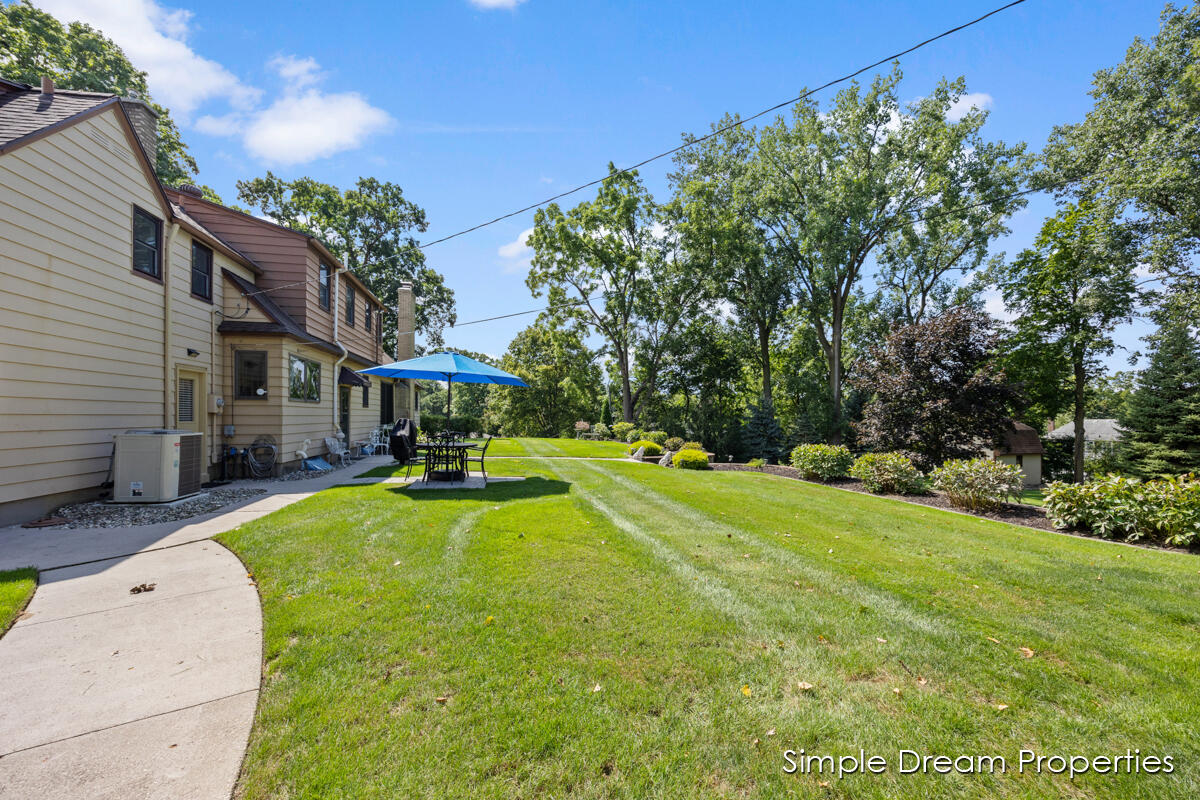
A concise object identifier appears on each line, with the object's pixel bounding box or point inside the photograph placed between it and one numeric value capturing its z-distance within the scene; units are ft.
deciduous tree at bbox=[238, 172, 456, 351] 83.82
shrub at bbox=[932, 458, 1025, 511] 26.78
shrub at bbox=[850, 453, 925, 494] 32.89
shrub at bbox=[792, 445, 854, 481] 39.73
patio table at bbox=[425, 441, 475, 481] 29.37
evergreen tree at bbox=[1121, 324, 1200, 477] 55.72
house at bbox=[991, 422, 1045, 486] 77.71
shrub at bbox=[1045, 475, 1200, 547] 19.26
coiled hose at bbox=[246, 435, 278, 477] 32.22
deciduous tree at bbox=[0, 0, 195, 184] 52.54
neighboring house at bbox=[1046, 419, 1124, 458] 86.07
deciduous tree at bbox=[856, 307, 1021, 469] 37.27
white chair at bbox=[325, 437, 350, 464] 40.06
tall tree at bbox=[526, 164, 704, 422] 87.76
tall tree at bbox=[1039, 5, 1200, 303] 45.01
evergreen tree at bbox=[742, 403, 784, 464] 70.95
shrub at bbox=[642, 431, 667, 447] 63.00
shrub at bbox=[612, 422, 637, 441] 83.53
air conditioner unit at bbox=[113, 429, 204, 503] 22.21
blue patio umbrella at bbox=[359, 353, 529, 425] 28.55
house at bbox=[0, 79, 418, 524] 19.11
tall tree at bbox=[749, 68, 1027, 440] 66.18
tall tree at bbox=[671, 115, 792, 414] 78.33
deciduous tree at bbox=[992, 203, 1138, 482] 52.21
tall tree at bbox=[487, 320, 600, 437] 111.24
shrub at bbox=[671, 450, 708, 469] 45.80
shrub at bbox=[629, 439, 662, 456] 51.70
